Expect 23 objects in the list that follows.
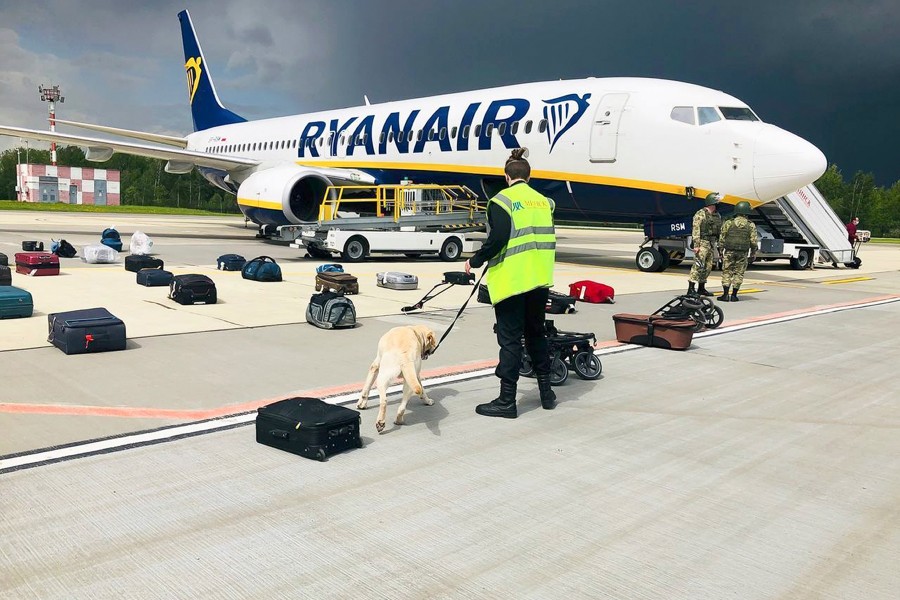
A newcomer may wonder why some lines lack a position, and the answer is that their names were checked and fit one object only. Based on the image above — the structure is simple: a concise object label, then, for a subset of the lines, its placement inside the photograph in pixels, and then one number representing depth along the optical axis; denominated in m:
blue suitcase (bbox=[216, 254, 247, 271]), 13.53
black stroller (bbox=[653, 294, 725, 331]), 8.35
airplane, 14.03
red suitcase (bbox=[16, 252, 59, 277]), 11.44
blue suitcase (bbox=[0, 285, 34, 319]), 7.85
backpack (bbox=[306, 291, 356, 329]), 8.12
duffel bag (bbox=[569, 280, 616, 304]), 11.10
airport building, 100.31
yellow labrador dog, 4.59
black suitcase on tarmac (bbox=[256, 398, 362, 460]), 4.07
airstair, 18.83
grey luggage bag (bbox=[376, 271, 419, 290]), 11.73
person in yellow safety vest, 5.11
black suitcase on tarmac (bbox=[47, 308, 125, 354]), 6.32
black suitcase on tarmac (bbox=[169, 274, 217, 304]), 9.29
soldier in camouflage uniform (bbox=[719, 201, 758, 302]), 11.60
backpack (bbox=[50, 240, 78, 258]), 14.41
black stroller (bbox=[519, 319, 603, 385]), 6.10
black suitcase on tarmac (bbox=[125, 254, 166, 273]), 12.42
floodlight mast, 94.56
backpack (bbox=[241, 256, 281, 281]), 12.10
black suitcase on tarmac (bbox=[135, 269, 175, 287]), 10.79
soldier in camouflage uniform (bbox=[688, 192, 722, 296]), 11.38
